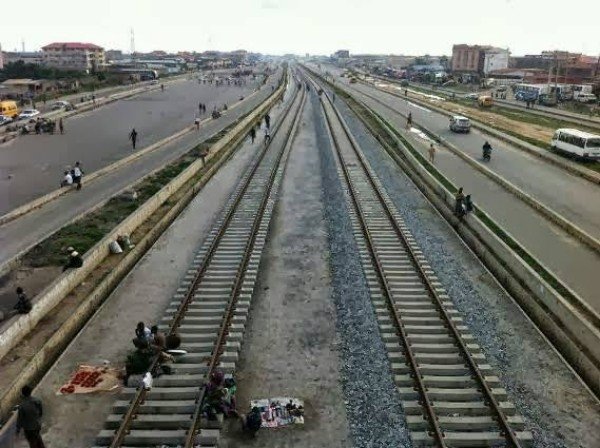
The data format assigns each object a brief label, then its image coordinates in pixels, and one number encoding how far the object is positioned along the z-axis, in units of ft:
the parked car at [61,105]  197.00
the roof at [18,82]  266.77
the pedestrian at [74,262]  51.83
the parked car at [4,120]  160.33
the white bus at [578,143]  108.06
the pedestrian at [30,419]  29.94
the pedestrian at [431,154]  109.81
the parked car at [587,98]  243.23
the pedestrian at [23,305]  42.68
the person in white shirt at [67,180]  87.40
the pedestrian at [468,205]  72.64
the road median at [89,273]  39.32
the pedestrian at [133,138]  124.16
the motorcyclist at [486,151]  110.47
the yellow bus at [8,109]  168.55
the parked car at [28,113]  171.01
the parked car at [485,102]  231.91
